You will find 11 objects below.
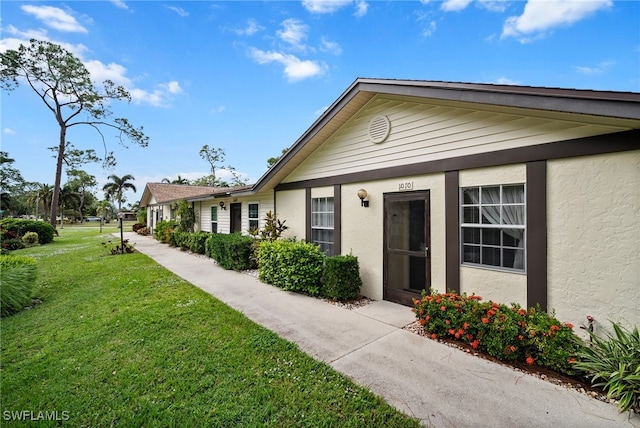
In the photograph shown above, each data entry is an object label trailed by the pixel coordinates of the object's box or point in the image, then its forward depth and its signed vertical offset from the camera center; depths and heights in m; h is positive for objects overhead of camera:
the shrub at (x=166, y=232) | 15.69 -0.92
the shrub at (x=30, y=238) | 15.45 -1.24
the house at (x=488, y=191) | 3.13 +0.41
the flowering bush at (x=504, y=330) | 3.07 -1.49
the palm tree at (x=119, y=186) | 47.41 +5.88
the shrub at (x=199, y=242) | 12.27 -1.17
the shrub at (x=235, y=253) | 8.62 -1.20
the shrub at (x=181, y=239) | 13.53 -1.17
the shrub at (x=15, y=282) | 5.07 -1.34
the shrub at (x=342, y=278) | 5.52 -1.31
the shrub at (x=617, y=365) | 2.44 -1.55
